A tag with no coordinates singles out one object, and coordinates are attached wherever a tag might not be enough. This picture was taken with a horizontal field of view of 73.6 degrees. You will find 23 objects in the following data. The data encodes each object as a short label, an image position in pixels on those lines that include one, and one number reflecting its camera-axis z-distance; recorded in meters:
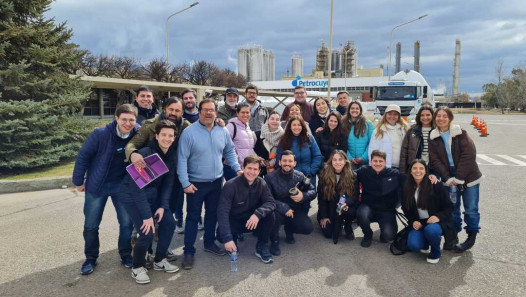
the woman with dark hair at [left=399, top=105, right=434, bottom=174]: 4.73
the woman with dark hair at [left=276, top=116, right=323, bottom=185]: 5.10
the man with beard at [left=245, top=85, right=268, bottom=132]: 6.08
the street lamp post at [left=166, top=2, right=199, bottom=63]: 22.32
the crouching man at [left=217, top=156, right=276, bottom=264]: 4.11
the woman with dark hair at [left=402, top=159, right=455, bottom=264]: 4.05
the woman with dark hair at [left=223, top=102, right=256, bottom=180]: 4.96
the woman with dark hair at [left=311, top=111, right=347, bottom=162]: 5.53
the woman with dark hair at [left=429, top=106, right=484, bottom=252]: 4.30
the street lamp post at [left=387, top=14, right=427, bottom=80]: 28.95
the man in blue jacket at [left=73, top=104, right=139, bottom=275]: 3.63
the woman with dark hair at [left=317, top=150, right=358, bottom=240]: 4.77
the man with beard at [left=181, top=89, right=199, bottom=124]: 4.90
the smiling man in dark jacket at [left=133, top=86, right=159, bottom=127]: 4.52
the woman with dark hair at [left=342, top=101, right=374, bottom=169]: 5.44
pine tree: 7.89
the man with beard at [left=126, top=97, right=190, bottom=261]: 3.60
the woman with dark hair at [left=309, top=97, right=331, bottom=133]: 6.20
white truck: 20.94
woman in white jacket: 5.09
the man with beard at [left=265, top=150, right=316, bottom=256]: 4.61
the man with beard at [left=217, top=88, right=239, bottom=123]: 5.71
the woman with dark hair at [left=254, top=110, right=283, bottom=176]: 5.24
